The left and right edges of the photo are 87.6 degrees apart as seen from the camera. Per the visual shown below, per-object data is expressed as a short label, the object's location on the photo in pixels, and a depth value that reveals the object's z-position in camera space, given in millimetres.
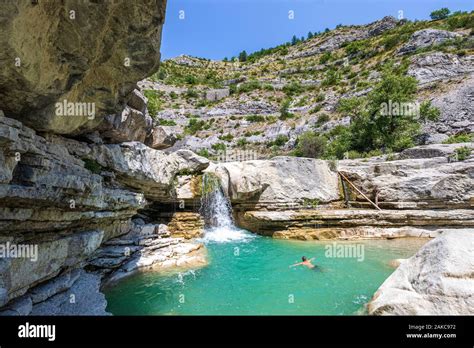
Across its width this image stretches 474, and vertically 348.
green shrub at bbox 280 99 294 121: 47781
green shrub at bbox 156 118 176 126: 49900
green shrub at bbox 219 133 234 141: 44738
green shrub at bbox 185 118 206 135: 49394
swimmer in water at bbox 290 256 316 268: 9828
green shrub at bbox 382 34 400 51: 53562
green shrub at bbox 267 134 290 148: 39406
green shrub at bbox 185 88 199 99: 64456
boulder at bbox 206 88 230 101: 64125
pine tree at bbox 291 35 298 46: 105125
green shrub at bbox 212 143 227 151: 41088
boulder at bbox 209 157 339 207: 15828
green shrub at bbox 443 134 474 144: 18586
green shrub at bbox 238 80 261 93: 63375
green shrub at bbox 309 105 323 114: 45475
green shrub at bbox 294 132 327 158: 29534
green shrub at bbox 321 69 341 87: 55000
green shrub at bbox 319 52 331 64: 72475
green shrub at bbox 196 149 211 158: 35688
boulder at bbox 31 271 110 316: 5660
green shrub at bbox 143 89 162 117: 19852
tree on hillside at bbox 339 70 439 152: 24678
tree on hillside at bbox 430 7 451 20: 58312
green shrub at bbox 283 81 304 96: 60306
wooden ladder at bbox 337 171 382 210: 16072
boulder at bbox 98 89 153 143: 10461
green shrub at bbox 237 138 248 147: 41844
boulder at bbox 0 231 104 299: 4852
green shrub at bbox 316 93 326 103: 48753
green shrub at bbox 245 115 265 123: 50572
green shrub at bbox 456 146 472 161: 14656
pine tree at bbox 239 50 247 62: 103312
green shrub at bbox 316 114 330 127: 40406
